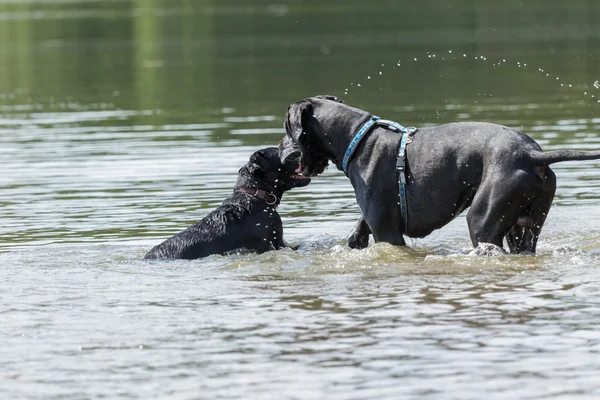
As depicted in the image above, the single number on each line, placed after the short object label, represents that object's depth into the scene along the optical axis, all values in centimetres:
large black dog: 1797
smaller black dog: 2194
